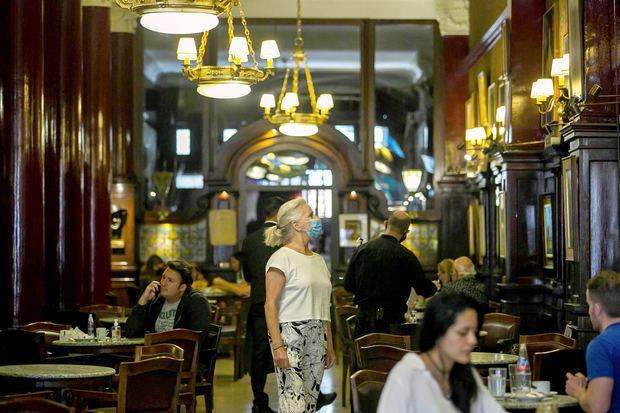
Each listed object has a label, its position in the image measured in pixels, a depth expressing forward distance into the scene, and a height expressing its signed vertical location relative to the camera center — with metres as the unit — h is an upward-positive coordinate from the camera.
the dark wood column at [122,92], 17.23 +2.67
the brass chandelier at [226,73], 10.44 +1.81
